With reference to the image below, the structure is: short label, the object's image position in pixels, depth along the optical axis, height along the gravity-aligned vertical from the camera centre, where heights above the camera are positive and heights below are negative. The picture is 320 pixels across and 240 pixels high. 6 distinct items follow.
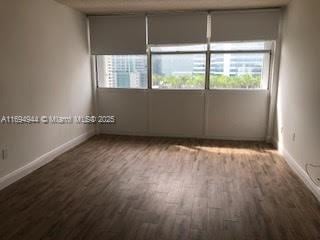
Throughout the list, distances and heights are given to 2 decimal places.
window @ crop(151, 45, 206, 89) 5.05 +0.26
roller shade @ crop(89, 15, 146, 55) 5.03 +0.85
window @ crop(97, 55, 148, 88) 5.29 +0.19
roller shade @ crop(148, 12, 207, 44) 4.82 +0.93
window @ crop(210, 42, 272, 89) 4.80 +0.29
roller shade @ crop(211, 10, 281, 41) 4.57 +0.94
